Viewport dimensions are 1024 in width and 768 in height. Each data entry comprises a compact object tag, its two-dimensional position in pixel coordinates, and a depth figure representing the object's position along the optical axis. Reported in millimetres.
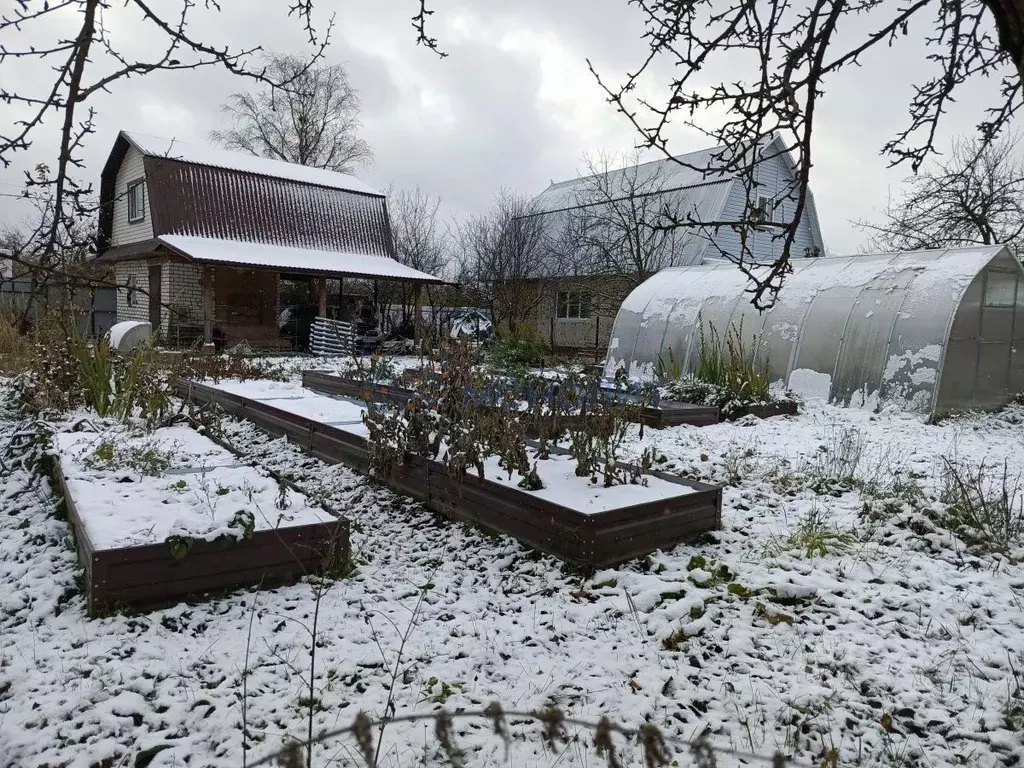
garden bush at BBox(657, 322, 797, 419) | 9430
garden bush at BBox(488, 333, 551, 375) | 13117
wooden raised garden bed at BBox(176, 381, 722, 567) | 3977
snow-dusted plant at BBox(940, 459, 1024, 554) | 4293
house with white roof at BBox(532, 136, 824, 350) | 21078
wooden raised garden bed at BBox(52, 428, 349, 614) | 3281
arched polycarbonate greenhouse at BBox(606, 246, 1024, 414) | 9234
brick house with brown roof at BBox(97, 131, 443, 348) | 17984
